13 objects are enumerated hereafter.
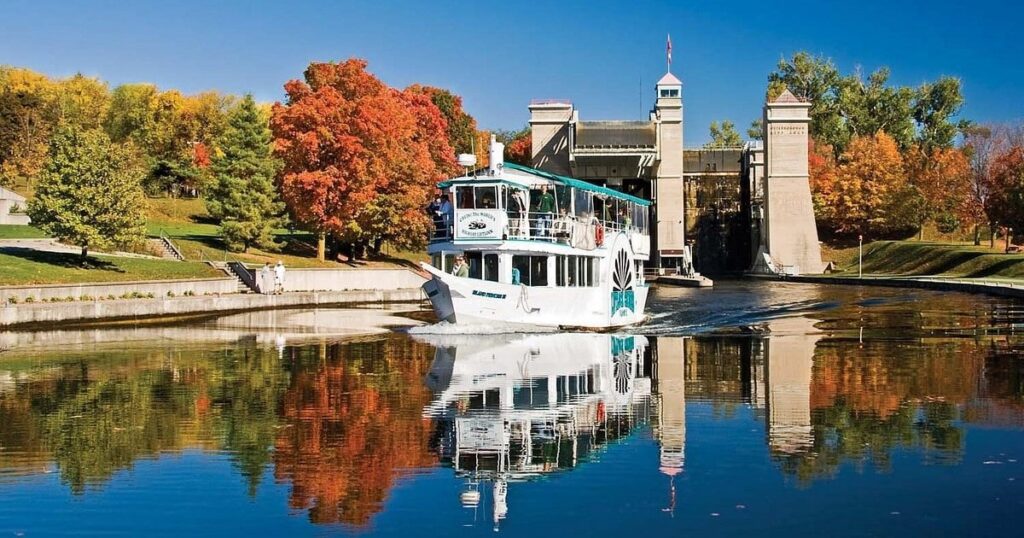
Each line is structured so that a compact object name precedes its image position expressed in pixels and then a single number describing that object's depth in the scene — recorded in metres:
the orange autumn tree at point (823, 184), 104.12
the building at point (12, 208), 66.94
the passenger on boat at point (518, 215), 34.44
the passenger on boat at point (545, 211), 34.81
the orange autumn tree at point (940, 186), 94.06
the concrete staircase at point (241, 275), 50.69
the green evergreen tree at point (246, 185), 61.66
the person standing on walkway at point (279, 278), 51.06
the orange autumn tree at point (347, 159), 62.03
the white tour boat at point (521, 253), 33.94
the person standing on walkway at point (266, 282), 50.44
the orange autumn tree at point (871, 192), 99.69
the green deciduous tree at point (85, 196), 46.38
